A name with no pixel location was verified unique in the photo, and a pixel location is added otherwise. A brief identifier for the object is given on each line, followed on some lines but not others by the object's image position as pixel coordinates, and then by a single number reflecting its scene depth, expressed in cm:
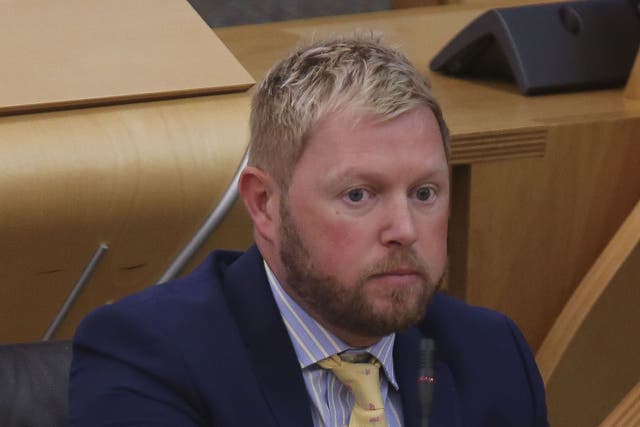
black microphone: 501
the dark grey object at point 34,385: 511
